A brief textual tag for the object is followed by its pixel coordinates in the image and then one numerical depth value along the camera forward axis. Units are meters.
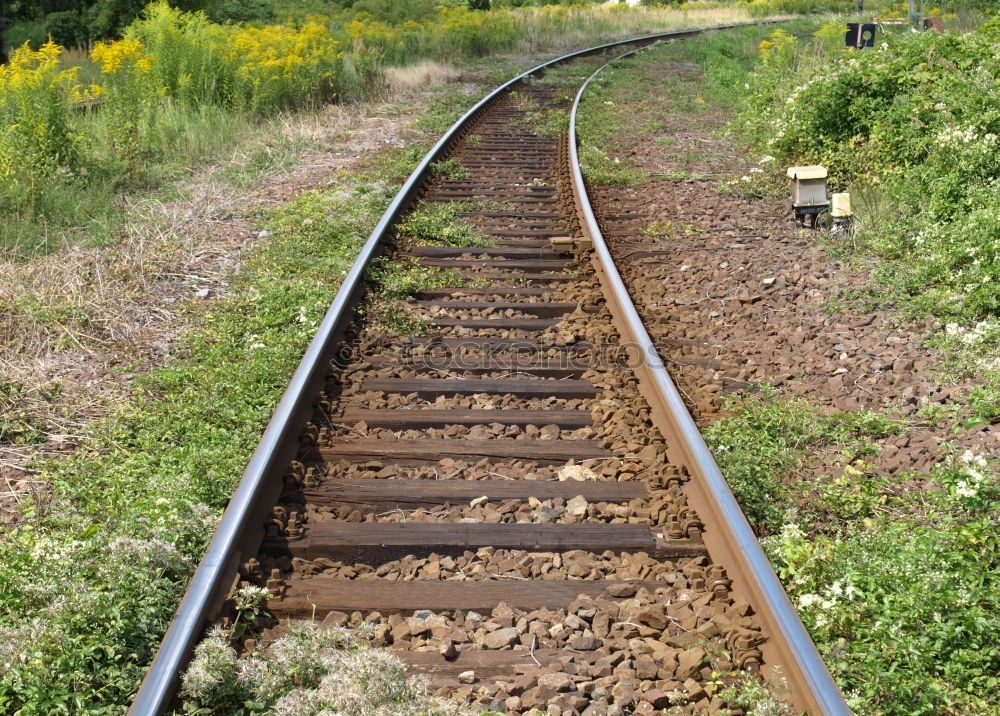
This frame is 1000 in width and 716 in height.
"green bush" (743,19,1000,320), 5.99
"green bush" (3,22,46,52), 26.20
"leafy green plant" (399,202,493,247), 7.80
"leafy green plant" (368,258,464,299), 6.45
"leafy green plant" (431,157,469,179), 10.26
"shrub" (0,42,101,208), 8.51
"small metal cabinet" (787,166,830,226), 7.80
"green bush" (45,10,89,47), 27.03
